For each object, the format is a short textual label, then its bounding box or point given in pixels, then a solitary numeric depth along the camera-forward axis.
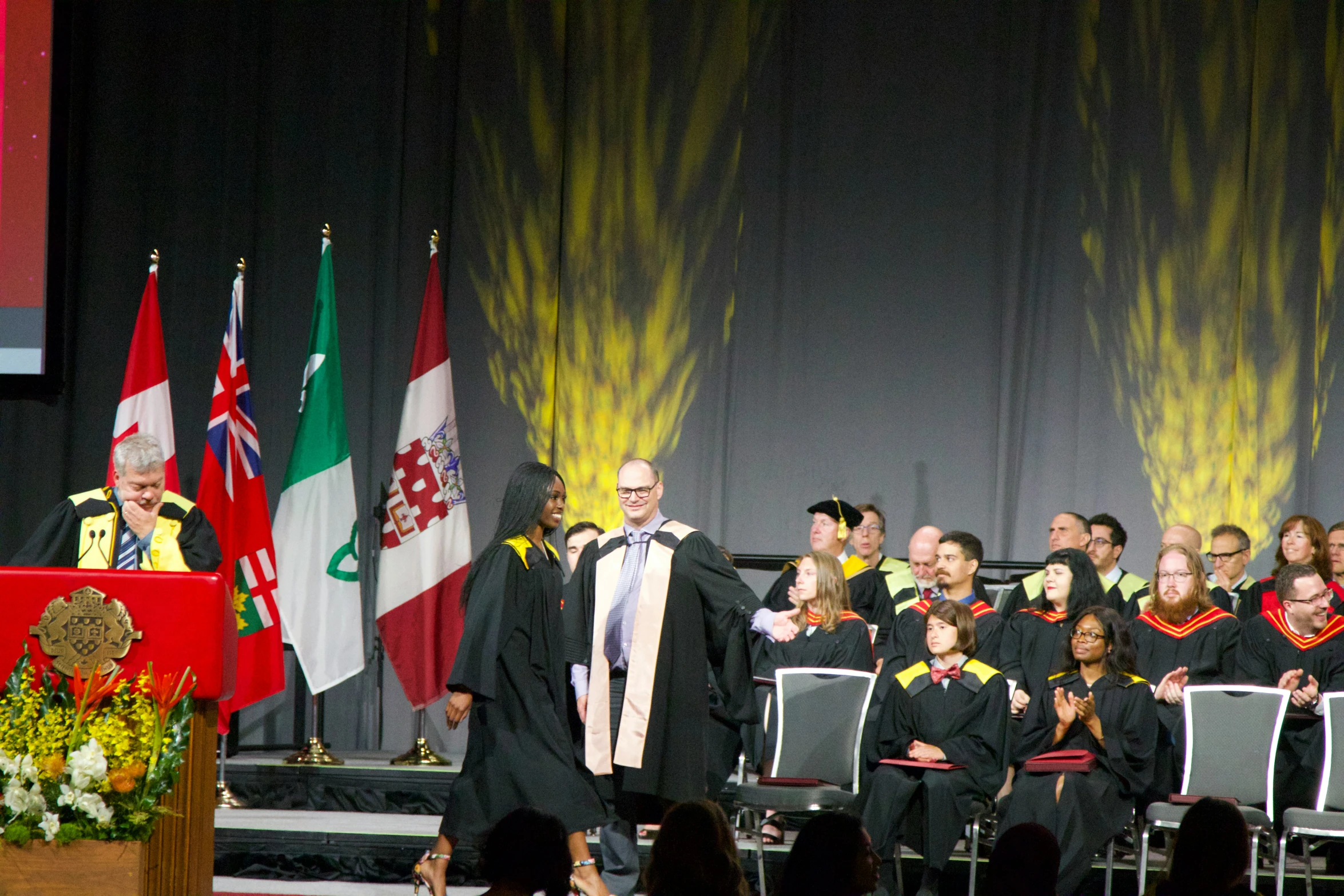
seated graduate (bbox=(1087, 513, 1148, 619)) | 15.19
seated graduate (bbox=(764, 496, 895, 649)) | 14.98
